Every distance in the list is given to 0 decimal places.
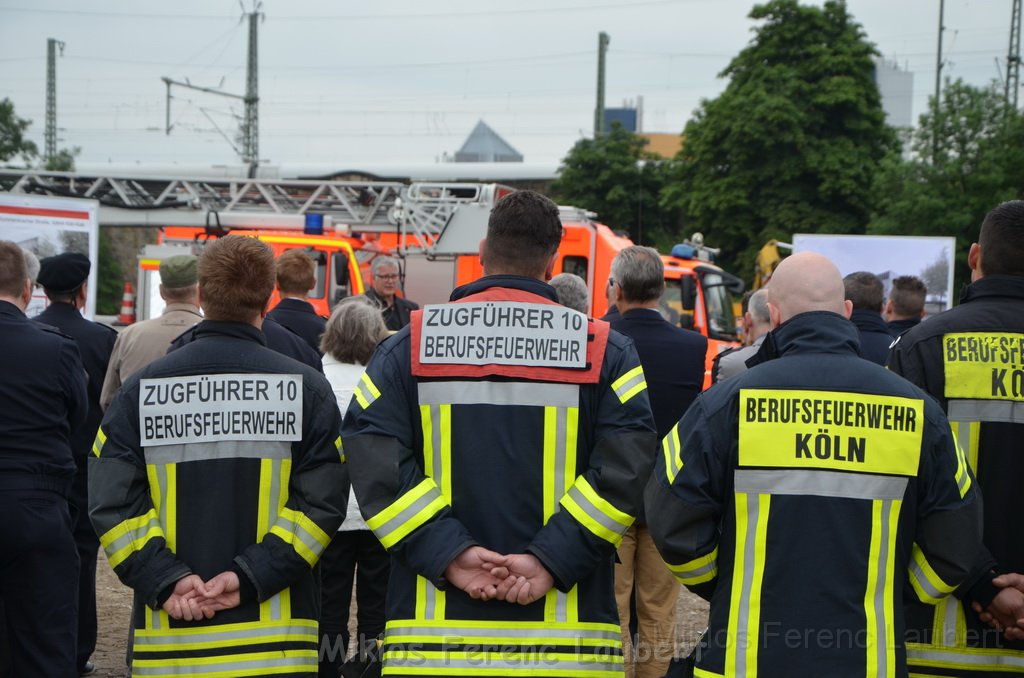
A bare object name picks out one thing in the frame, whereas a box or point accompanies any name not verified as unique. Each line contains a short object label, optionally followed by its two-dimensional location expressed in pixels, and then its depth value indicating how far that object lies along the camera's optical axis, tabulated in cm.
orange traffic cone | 1780
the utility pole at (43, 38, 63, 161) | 4744
